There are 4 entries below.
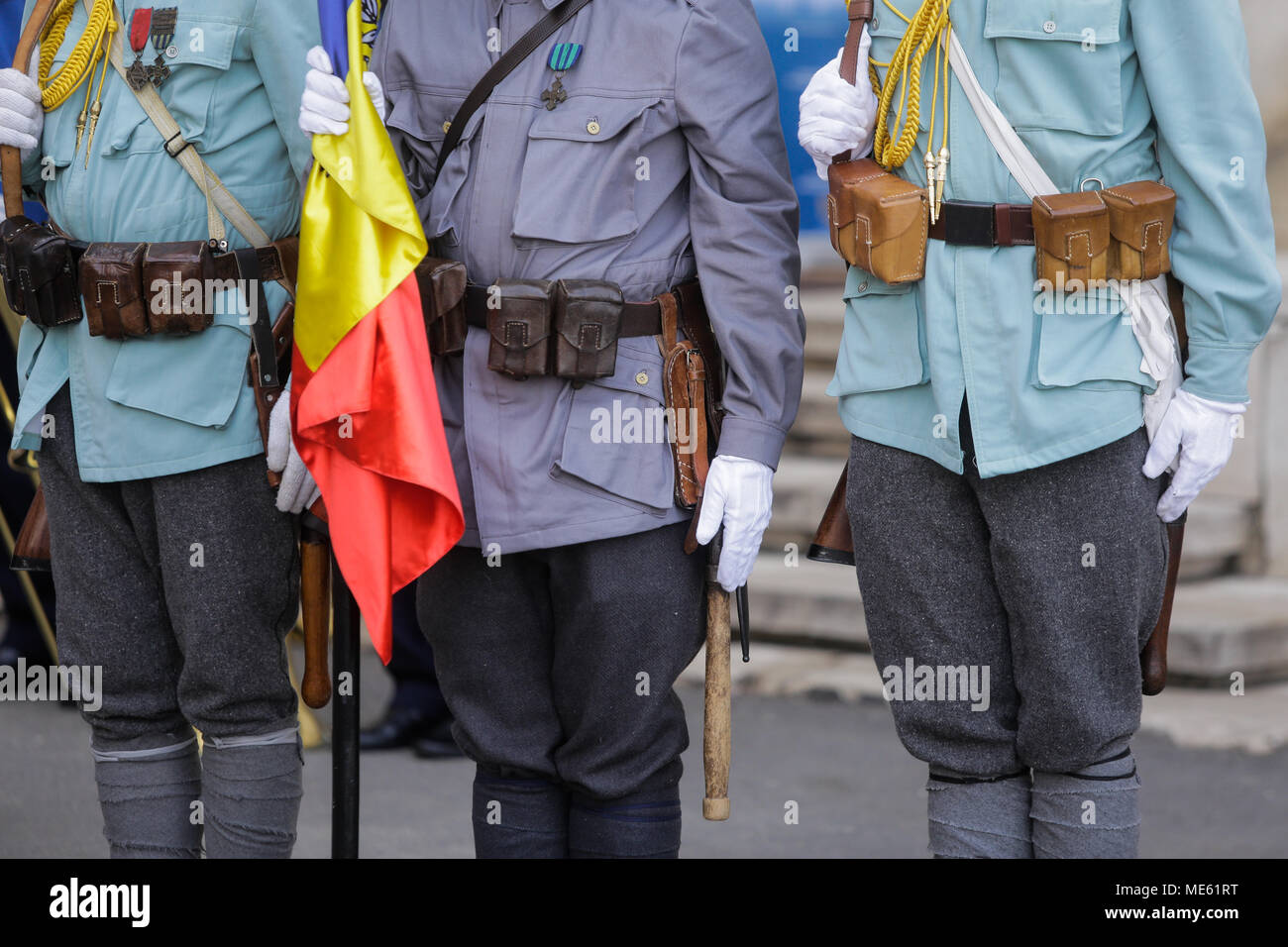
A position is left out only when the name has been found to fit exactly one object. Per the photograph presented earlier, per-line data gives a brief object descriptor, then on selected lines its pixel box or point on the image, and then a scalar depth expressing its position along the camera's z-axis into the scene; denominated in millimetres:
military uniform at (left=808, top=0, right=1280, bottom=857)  4395
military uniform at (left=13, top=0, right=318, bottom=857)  5148
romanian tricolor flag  4797
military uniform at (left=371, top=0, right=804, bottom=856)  4801
